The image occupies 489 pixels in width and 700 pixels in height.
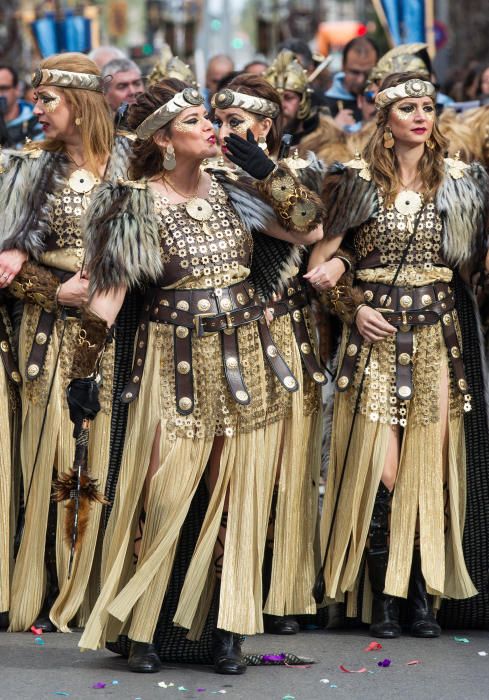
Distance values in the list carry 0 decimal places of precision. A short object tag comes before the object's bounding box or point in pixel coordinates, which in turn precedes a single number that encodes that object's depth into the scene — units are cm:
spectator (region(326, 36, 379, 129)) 1742
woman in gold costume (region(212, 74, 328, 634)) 1157
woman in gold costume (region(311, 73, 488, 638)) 1159
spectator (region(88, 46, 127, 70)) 1805
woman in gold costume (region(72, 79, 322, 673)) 1025
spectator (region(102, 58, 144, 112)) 1589
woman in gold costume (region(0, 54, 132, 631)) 1183
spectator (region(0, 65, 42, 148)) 1702
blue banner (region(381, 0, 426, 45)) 2074
